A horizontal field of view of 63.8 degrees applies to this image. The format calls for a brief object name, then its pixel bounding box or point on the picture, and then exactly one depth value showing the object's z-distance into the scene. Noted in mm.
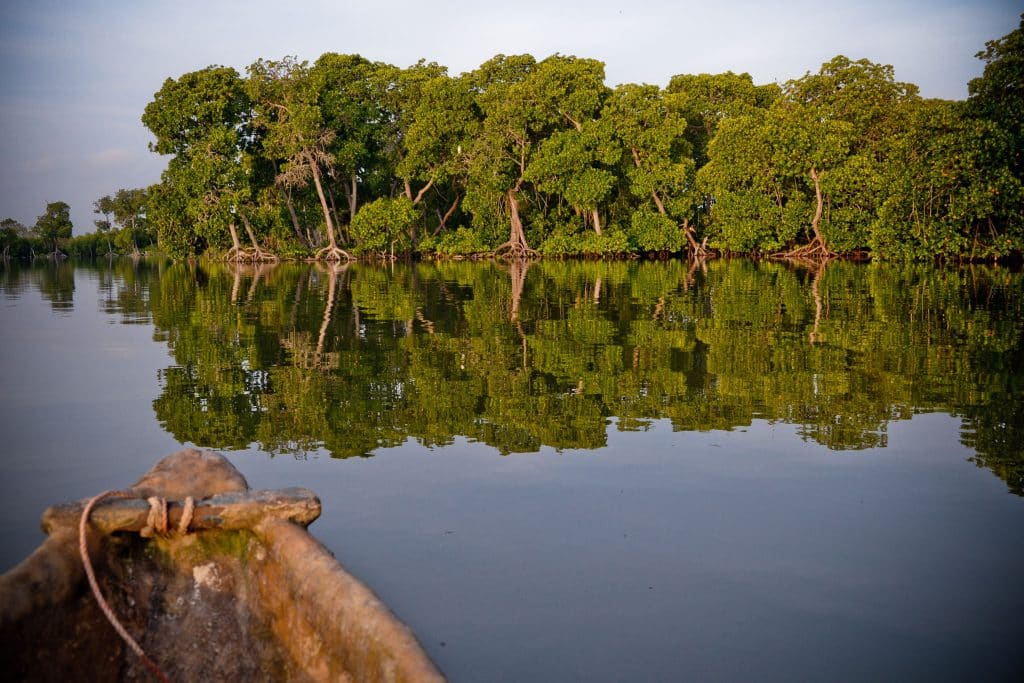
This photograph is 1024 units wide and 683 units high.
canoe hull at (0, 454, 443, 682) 2992
